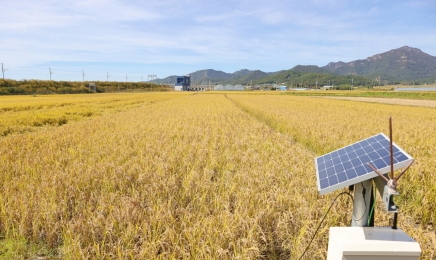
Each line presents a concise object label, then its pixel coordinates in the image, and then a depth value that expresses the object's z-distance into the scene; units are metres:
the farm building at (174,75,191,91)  160.86
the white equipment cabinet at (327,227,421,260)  2.13
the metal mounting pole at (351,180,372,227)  2.57
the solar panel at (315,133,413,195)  2.37
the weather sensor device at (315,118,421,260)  2.14
